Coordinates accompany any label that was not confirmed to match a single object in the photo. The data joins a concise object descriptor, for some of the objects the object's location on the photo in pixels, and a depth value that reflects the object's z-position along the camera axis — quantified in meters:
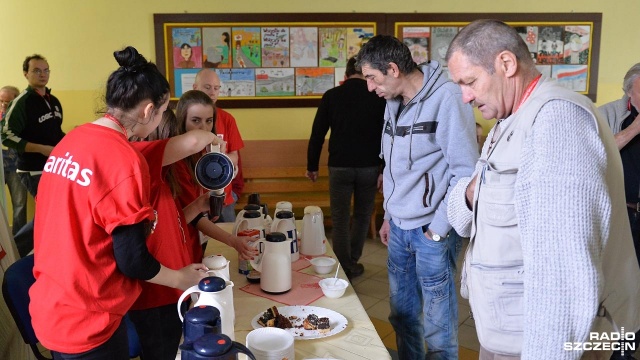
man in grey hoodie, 1.90
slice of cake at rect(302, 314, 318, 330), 1.49
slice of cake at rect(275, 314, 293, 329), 1.50
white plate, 1.46
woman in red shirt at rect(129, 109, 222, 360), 1.56
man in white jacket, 0.95
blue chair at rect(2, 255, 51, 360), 1.69
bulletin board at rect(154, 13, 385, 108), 4.56
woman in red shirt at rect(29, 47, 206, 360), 1.29
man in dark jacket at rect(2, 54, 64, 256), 3.81
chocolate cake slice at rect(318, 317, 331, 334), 1.48
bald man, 3.20
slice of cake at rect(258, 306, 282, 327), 1.50
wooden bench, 4.77
